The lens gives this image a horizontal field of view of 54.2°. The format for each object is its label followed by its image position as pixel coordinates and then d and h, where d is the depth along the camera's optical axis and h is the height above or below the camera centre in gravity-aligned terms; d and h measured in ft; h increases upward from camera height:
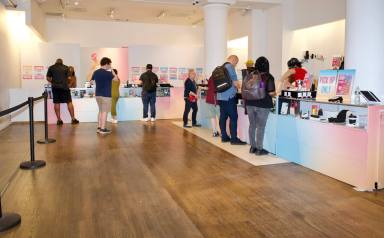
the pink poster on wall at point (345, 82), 14.66 +0.37
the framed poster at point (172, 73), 40.59 +1.88
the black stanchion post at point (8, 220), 9.66 -3.47
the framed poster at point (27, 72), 36.17 +1.69
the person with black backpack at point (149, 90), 30.60 +0.01
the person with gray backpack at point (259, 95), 17.26 -0.19
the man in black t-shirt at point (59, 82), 28.86 +0.59
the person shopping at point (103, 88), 24.12 +0.12
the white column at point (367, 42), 16.93 +2.25
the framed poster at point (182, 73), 40.93 +1.91
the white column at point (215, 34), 28.37 +4.32
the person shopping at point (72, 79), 31.86 +0.93
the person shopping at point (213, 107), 22.36 -1.02
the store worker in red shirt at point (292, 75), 19.41 +0.85
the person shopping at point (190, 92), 27.32 -0.12
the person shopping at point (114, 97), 30.57 -0.58
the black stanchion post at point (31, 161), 15.60 -3.11
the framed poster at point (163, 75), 40.24 +1.65
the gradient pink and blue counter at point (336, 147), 12.76 -2.14
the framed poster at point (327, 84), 15.40 +0.30
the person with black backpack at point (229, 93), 20.08 -0.13
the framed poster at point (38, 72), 36.48 +1.70
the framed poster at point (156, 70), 39.76 +2.15
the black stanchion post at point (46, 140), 21.58 -2.95
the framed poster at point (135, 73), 39.58 +1.81
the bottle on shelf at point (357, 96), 14.21 -0.18
